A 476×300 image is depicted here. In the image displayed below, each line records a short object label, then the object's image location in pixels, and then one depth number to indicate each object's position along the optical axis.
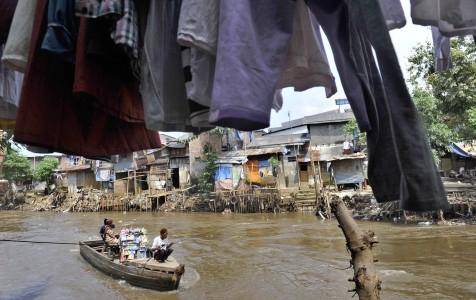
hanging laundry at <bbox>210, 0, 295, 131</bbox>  1.32
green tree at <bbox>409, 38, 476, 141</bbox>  14.16
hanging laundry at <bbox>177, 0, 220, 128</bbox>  1.45
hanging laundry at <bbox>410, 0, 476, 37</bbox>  1.57
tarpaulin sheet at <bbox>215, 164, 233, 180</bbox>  29.22
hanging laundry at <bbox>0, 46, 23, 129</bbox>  2.21
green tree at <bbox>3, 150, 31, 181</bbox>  39.56
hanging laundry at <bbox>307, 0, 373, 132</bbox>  1.42
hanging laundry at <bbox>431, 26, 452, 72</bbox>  1.89
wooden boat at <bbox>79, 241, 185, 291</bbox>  9.12
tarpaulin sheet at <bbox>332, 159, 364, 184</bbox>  27.39
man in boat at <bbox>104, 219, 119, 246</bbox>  11.26
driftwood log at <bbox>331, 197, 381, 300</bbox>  3.30
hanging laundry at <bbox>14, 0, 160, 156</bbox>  1.74
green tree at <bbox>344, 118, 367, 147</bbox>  21.88
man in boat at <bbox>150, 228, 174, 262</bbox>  9.70
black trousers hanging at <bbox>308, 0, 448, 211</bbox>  1.38
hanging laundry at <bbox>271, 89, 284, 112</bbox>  2.13
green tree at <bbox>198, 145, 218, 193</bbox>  29.52
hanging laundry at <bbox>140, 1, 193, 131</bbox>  1.70
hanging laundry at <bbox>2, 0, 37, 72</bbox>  1.79
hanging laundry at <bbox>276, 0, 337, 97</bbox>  1.76
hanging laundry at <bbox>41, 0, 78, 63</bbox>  1.64
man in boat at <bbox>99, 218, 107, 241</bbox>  11.82
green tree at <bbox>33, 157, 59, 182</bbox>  40.75
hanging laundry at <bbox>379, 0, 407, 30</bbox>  1.57
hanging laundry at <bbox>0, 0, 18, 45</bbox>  2.03
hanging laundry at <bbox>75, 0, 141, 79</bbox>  1.58
